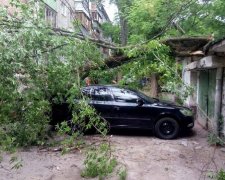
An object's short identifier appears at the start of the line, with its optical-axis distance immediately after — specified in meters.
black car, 6.00
